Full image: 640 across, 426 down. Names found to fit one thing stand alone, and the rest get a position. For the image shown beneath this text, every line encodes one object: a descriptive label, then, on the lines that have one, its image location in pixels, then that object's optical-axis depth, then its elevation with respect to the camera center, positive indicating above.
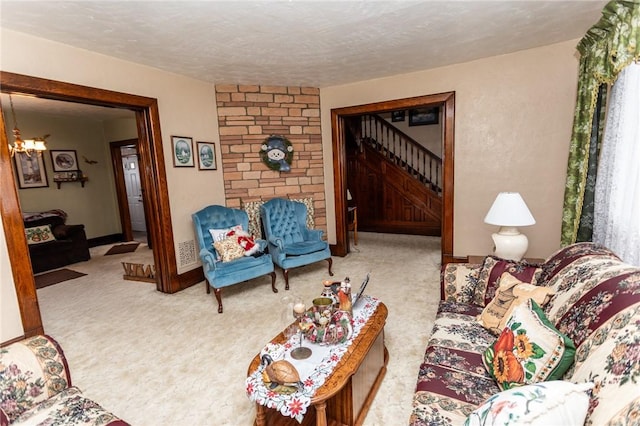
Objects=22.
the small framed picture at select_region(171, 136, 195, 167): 3.74 +0.34
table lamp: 2.39 -0.48
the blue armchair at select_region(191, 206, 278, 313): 3.19 -0.95
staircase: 6.06 -0.26
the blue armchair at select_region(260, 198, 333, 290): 3.77 -0.86
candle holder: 1.57 -0.90
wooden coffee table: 1.35 -1.14
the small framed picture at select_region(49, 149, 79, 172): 5.64 +0.45
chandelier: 4.15 +0.59
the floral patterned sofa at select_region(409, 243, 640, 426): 0.87 -0.69
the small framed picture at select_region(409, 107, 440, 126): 6.56 +1.07
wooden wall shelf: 5.66 +0.06
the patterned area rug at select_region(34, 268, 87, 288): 4.18 -1.34
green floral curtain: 1.83 +0.52
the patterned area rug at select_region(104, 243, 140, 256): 5.73 -1.32
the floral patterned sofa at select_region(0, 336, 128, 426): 1.23 -0.89
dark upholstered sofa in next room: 4.68 -0.91
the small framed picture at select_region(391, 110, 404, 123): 6.88 +1.14
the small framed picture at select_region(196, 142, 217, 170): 4.05 +0.29
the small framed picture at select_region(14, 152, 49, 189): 5.19 +0.26
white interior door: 7.05 -0.27
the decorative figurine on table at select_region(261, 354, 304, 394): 1.33 -0.90
